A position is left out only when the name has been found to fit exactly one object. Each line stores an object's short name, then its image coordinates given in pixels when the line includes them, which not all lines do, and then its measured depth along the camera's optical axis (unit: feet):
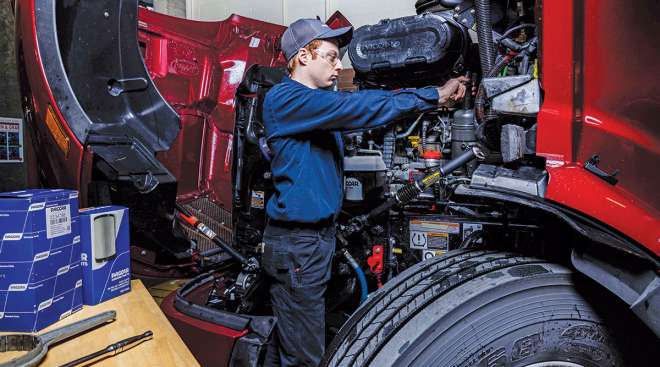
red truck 3.54
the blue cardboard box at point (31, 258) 3.59
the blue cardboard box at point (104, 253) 4.25
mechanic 5.66
